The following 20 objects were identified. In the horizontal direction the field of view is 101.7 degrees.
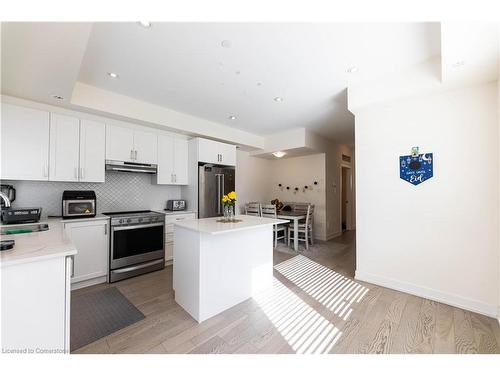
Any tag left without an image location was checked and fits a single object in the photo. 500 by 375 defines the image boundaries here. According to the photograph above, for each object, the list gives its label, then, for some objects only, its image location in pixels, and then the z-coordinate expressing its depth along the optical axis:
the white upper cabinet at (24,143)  2.29
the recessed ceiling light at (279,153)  5.00
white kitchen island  1.92
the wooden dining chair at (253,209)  4.64
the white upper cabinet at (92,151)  2.79
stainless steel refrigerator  3.80
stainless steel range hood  3.02
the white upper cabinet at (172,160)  3.57
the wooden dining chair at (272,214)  4.37
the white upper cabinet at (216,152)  3.82
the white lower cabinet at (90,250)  2.57
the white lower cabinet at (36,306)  1.11
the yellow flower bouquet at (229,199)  2.33
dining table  4.29
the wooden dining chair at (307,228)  4.44
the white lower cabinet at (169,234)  3.36
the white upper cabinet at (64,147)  2.58
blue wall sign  2.31
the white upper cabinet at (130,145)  3.03
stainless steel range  2.81
